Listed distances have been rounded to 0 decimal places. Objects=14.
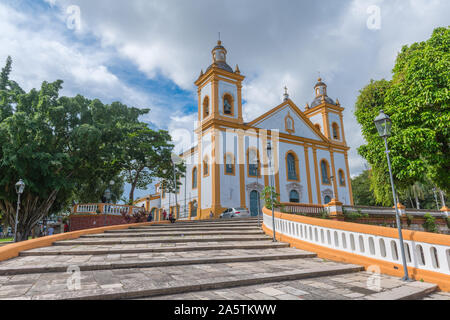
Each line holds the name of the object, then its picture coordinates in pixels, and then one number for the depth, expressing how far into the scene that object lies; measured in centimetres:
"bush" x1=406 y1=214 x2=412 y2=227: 1746
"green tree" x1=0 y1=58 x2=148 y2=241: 1253
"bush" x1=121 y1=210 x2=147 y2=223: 1507
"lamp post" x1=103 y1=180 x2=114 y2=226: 1741
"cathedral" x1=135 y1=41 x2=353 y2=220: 2247
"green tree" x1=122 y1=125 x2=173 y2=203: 1858
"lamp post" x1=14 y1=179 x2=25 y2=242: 1194
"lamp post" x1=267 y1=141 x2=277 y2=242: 1026
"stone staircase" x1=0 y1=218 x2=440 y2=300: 341
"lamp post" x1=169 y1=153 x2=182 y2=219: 1930
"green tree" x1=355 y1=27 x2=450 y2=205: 1005
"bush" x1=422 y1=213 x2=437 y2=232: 1846
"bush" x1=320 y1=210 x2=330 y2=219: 1499
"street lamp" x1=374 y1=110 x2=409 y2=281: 571
